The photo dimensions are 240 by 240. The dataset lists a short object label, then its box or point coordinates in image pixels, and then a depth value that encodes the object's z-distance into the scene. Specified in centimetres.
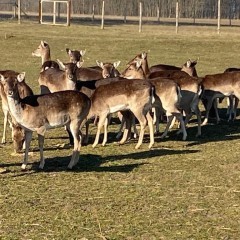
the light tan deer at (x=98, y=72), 1393
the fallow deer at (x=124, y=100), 1173
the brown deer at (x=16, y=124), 1090
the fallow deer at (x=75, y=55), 1536
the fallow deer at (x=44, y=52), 1732
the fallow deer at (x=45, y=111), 998
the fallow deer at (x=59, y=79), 1262
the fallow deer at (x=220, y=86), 1439
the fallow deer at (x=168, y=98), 1239
